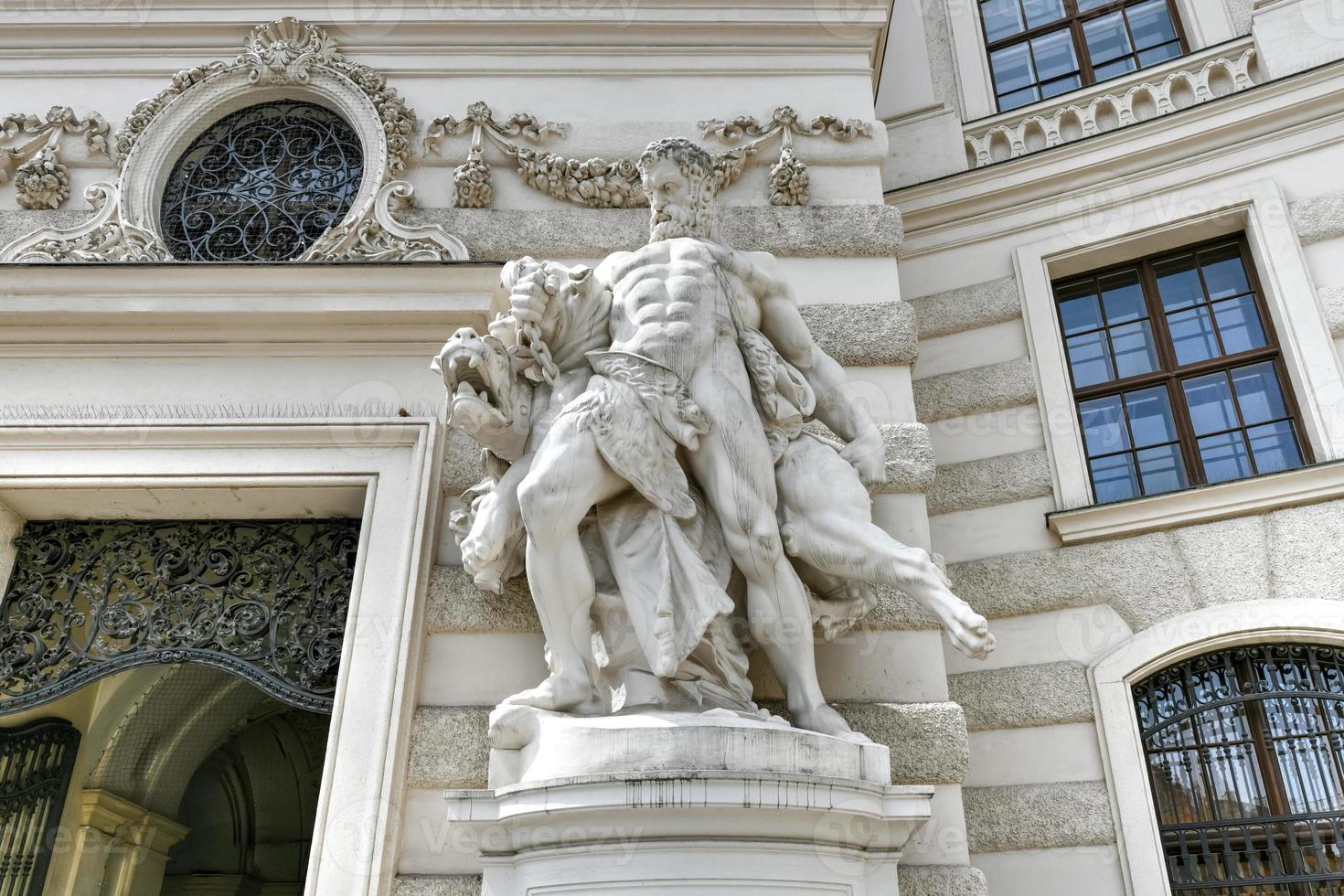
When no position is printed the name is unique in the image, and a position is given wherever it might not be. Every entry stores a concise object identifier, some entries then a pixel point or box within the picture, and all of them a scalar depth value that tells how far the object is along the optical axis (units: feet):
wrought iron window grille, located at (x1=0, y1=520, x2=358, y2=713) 17.21
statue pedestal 11.22
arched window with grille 17.62
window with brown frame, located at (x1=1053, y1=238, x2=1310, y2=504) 21.48
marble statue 13.33
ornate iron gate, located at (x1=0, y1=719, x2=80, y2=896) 18.92
